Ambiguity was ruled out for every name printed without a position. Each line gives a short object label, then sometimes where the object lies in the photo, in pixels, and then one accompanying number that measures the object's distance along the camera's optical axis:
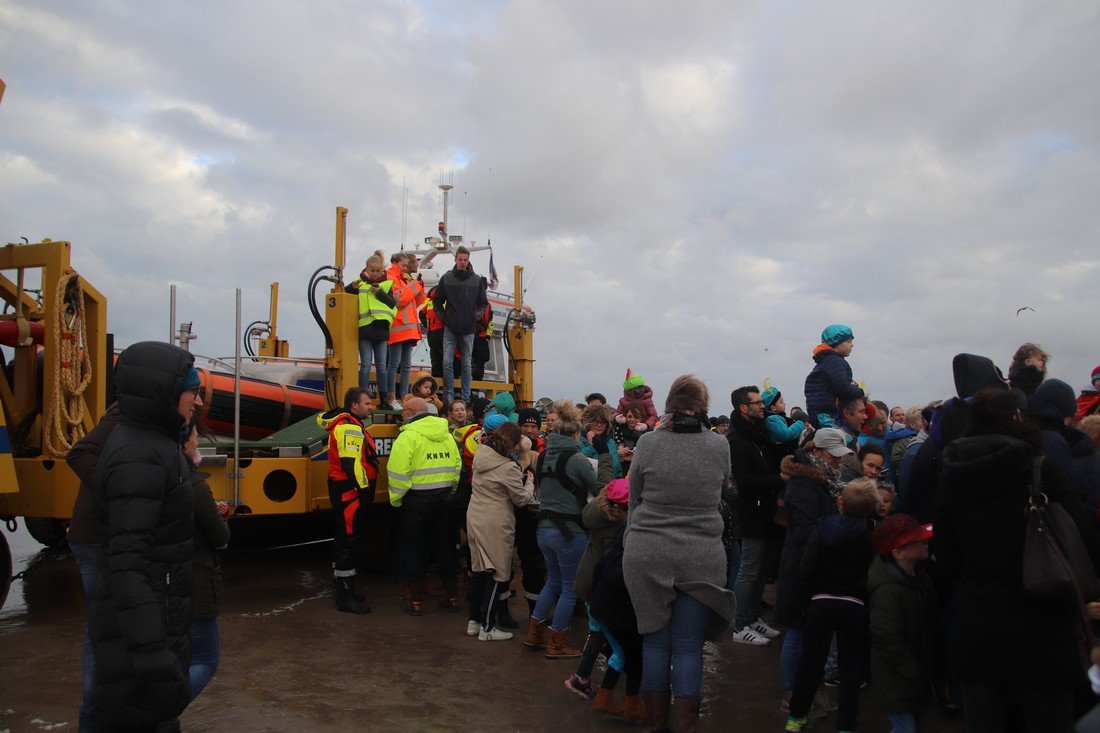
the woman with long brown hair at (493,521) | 6.06
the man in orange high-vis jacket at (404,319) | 8.90
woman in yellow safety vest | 8.39
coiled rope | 6.02
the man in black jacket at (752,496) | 5.68
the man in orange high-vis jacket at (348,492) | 6.72
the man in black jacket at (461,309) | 9.65
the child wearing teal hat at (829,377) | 5.89
